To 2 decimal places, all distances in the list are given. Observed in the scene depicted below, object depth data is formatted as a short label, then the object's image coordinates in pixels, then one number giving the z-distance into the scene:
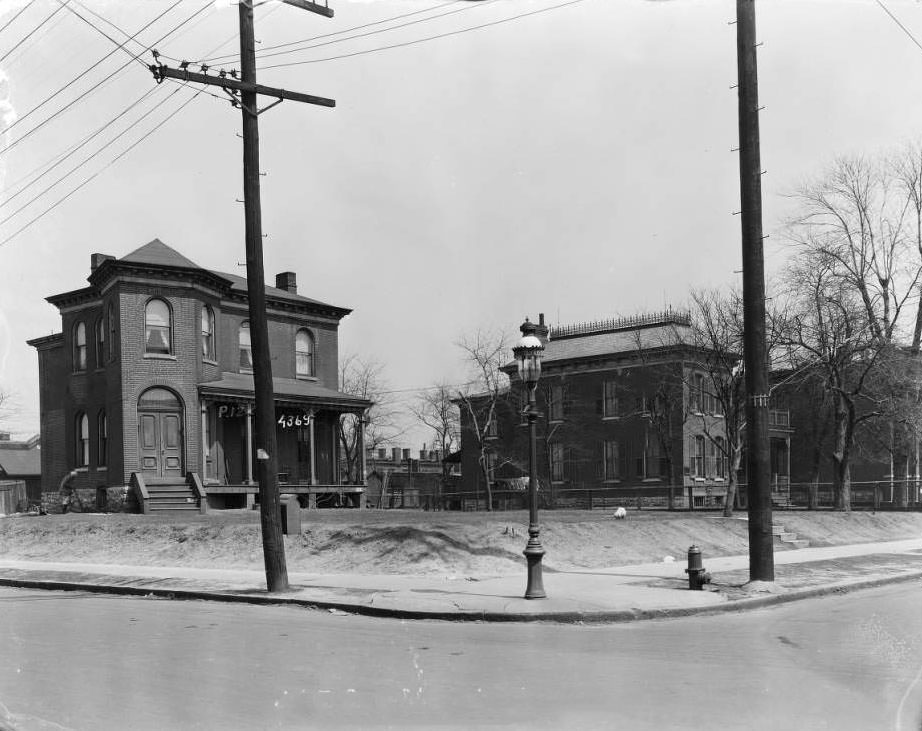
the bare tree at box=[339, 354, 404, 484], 73.44
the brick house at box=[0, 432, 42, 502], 72.62
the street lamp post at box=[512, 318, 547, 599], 14.23
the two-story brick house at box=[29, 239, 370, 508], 33.16
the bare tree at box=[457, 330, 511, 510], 52.00
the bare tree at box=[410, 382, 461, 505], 67.67
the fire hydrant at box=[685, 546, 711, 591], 15.33
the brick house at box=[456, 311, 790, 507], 48.69
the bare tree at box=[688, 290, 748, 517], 33.31
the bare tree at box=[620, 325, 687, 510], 47.38
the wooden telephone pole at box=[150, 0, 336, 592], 15.85
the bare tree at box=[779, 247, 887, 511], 36.25
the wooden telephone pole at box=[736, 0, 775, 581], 15.16
